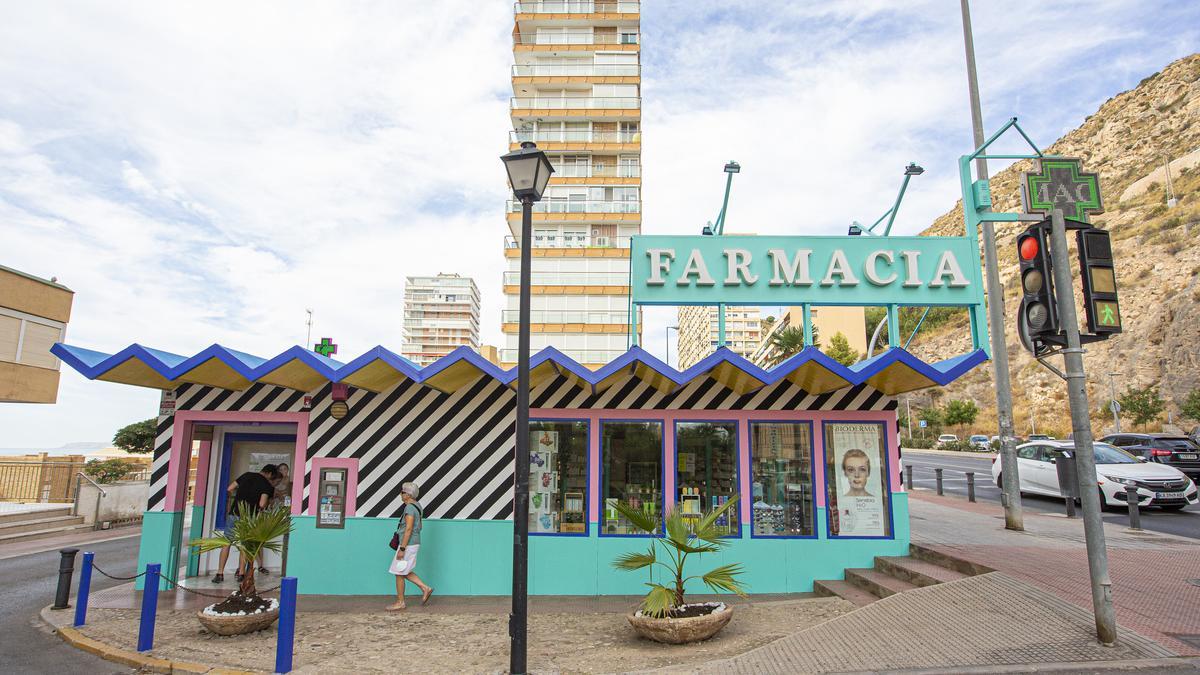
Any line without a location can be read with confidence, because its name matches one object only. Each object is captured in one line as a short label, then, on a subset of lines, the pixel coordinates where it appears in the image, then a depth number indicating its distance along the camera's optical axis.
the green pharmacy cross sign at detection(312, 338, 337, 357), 10.48
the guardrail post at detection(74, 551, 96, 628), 7.54
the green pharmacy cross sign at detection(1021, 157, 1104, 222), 6.35
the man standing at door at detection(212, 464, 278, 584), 9.84
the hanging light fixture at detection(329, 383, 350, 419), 9.48
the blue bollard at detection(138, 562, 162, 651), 6.70
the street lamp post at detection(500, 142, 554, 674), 5.96
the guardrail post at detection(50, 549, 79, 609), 8.26
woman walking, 8.41
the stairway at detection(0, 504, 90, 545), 14.95
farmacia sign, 10.02
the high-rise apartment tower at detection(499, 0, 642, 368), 44.12
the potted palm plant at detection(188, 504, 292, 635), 7.10
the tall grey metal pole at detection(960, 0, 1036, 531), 11.59
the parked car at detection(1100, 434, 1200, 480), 18.73
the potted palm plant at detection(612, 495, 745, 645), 6.67
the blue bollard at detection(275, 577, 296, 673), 6.07
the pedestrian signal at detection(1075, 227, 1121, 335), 5.83
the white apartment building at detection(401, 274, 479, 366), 145.88
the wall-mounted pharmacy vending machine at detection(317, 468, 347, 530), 9.34
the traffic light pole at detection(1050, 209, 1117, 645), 5.53
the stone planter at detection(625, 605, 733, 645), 6.66
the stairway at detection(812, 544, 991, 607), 7.80
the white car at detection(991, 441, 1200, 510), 13.98
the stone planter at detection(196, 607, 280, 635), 7.08
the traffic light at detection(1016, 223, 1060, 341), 6.10
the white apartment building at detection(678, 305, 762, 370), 146.00
